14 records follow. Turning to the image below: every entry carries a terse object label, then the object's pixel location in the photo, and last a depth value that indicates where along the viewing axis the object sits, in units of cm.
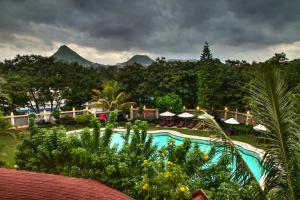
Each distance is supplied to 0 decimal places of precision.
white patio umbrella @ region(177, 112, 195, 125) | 1920
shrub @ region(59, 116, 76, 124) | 1974
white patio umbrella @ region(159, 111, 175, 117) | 2002
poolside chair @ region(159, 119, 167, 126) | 2032
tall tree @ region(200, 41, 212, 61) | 2833
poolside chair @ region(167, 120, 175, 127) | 2013
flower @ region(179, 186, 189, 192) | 368
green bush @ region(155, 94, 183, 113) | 2100
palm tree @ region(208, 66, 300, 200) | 317
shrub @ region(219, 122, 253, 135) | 1650
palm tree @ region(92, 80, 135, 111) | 2156
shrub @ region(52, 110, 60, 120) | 1970
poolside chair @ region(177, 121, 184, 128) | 1974
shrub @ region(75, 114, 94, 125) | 1953
